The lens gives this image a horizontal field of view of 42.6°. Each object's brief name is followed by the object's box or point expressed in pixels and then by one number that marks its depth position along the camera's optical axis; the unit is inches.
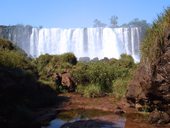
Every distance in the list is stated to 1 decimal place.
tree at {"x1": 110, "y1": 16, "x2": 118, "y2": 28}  2945.7
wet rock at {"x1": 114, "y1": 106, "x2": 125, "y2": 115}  379.5
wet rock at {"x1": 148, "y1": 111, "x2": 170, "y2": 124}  310.5
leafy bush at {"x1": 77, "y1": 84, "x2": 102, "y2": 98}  512.9
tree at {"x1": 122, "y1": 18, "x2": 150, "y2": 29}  2608.6
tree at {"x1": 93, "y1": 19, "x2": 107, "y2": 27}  3365.5
